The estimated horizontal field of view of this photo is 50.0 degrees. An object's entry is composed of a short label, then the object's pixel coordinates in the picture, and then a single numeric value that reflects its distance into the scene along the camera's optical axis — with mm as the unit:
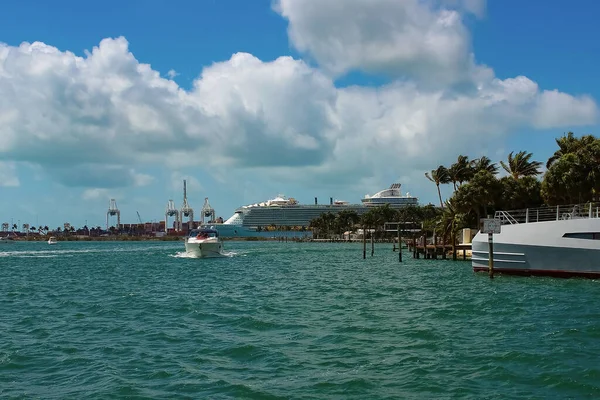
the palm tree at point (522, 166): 70812
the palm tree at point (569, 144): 52906
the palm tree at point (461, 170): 75312
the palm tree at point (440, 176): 84938
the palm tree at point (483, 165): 75250
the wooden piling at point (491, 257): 33375
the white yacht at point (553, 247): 31438
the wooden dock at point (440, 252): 56056
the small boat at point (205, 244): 67312
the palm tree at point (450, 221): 61912
